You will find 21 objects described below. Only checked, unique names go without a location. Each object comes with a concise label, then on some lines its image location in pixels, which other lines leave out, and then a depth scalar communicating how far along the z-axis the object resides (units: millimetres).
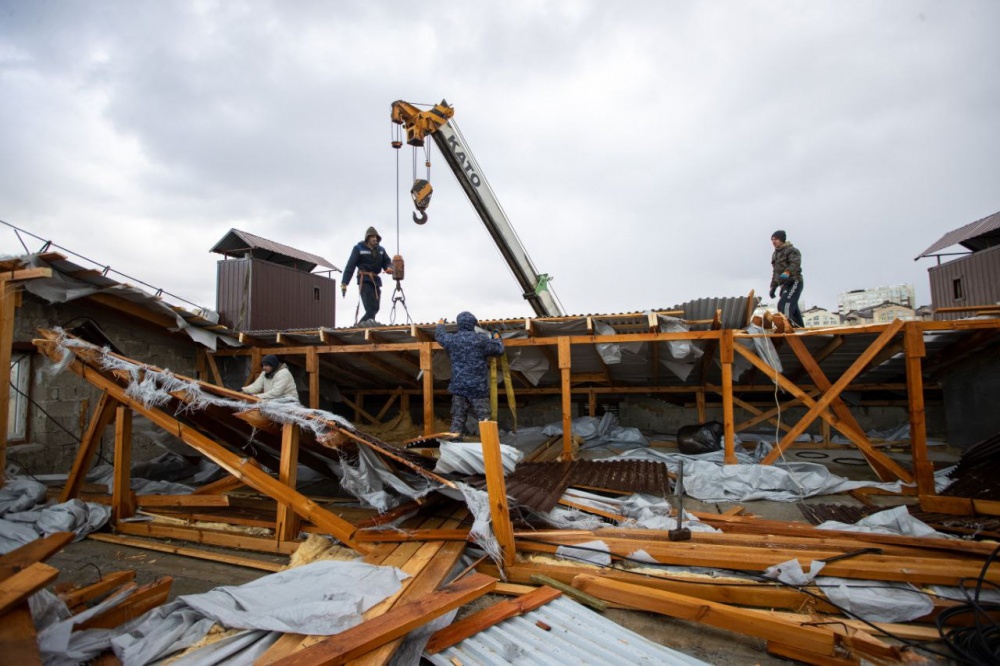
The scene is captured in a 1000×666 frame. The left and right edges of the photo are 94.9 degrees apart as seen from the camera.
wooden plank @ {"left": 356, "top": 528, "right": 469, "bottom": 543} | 4156
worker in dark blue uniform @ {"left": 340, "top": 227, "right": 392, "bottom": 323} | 9609
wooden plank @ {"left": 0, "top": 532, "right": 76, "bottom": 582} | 2279
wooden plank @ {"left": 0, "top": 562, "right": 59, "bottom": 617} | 1954
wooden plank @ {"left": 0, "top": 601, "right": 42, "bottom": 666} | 1839
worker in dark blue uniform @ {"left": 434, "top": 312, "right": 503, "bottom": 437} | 7059
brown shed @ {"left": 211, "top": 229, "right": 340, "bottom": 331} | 11188
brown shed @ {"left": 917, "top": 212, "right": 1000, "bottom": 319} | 12359
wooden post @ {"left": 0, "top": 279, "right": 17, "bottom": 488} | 5625
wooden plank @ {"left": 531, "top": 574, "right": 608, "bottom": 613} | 3376
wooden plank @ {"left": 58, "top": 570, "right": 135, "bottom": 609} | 2707
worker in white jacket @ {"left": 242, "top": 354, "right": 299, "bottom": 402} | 6133
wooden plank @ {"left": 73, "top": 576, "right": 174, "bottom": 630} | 2539
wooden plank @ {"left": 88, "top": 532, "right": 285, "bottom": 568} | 4293
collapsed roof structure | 3336
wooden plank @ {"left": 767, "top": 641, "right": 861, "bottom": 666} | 2689
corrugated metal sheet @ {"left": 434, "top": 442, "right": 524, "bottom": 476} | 4090
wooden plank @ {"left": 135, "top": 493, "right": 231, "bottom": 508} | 5068
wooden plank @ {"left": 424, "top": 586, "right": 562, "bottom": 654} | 2668
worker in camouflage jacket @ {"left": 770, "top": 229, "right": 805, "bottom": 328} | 8125
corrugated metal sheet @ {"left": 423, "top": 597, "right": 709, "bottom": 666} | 2543
